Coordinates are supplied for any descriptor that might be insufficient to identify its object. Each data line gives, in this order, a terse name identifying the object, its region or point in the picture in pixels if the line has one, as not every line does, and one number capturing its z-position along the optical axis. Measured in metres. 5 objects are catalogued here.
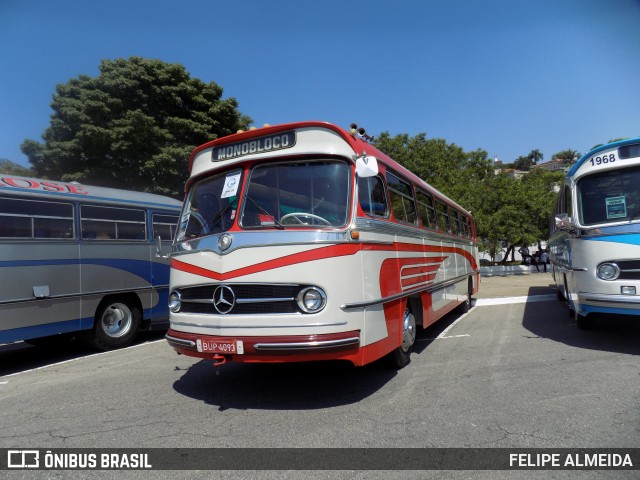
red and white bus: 4.18
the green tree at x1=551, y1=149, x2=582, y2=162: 92.96
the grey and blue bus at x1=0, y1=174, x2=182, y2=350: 6.77
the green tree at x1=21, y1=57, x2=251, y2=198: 17.86
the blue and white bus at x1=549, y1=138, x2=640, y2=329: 5.93
